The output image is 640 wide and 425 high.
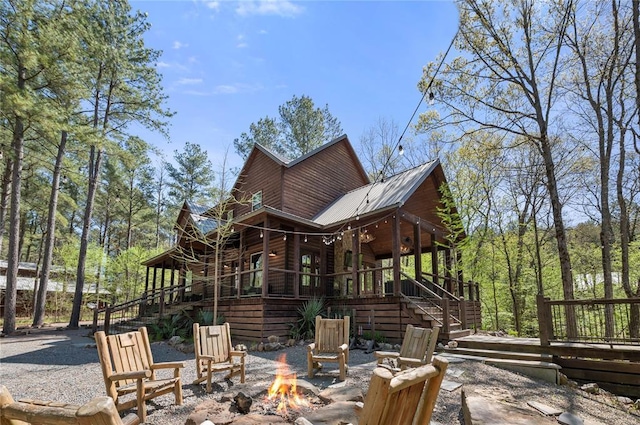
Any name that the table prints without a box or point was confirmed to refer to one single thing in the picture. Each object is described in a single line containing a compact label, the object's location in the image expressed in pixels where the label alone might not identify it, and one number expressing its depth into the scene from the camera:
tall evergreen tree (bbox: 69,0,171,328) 16.09
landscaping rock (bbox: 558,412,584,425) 3.55
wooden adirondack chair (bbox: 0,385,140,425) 1.07
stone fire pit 3.60
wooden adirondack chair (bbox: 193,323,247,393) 5.31
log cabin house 10.11
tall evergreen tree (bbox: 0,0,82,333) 12.48
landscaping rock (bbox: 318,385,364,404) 4.35
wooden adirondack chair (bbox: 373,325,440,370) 4.87
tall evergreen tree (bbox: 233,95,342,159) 24.42
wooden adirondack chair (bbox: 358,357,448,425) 1.26
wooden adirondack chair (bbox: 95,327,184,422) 3.98
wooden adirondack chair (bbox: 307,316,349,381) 6.31
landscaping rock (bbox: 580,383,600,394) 6.07
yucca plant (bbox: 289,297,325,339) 10.30
